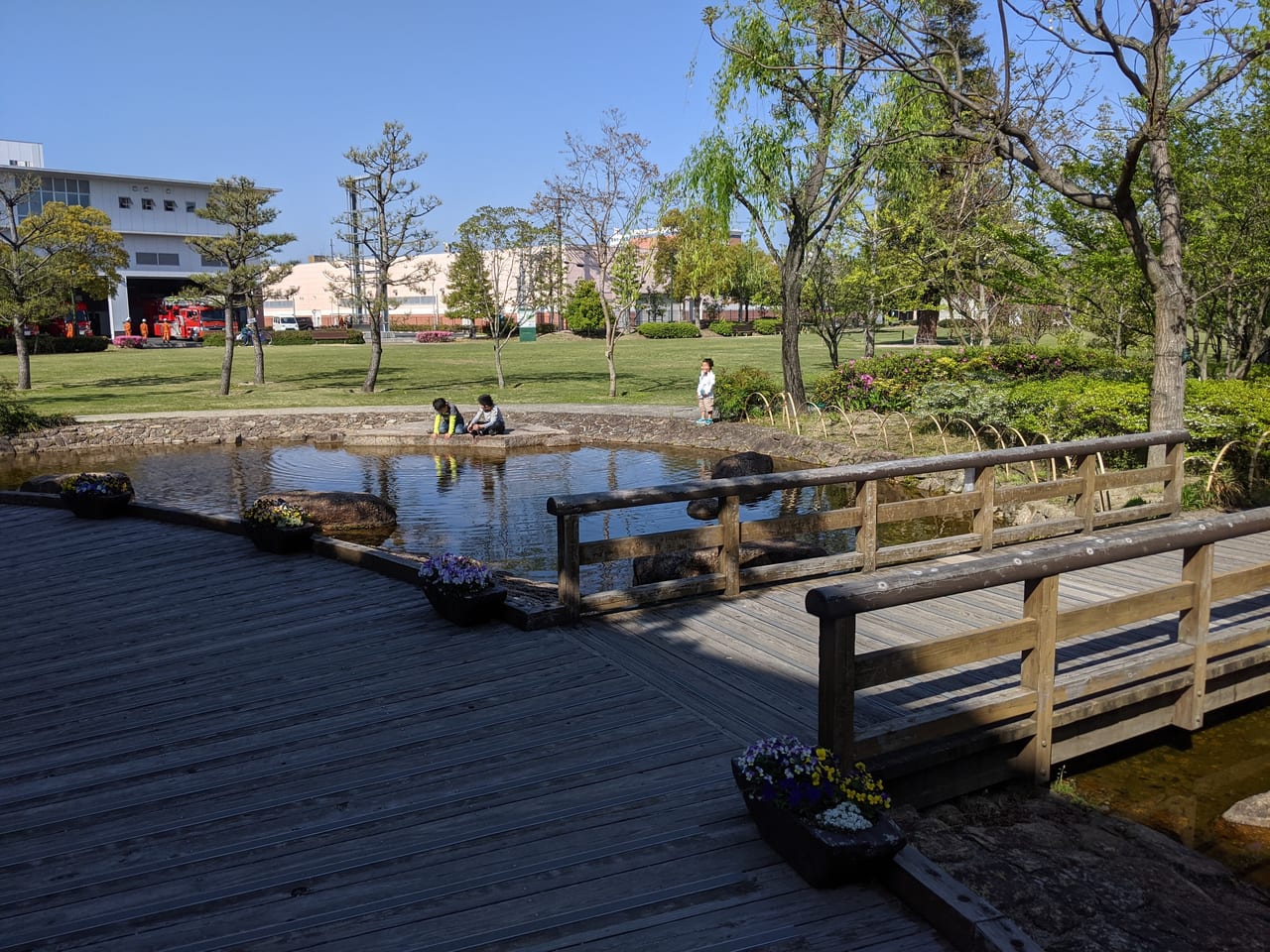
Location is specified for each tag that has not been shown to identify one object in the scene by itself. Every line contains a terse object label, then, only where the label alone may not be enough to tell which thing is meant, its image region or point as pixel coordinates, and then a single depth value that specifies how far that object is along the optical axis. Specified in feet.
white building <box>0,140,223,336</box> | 237.25
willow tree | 68.03
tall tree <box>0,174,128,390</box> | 98.22
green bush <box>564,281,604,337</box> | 218.46
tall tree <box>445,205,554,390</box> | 108.37
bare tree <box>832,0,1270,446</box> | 33.55
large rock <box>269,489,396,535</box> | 41.96
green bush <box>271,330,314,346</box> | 225.97
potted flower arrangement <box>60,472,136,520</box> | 38.27
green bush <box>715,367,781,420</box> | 75.25
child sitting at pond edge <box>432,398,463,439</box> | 68.33
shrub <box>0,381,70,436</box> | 69.77
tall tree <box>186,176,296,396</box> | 95.45
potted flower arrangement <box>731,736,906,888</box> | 12.06
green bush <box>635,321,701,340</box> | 223.10
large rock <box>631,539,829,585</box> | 31.04
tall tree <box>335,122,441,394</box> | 93.71
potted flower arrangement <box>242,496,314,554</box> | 30.99
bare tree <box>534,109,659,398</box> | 90.27
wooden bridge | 11.78
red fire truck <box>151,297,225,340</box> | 233.14
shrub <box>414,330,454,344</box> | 226.99
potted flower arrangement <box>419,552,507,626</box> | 22.75
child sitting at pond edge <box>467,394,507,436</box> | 67.67
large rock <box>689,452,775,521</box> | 52.42
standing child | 73.26
